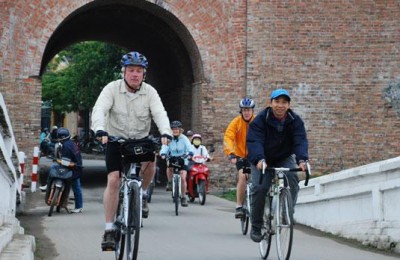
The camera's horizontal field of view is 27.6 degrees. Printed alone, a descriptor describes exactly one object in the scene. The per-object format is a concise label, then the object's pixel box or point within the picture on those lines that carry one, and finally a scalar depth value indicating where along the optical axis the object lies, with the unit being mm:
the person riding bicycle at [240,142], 11438
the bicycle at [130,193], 7279
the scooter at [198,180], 16922
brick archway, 20562
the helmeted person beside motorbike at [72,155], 14414
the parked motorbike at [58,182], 14086
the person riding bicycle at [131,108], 7941
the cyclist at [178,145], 16341
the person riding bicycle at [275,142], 8445
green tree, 40906
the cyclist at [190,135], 19234
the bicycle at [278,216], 7816
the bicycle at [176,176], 14535
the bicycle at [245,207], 11195
